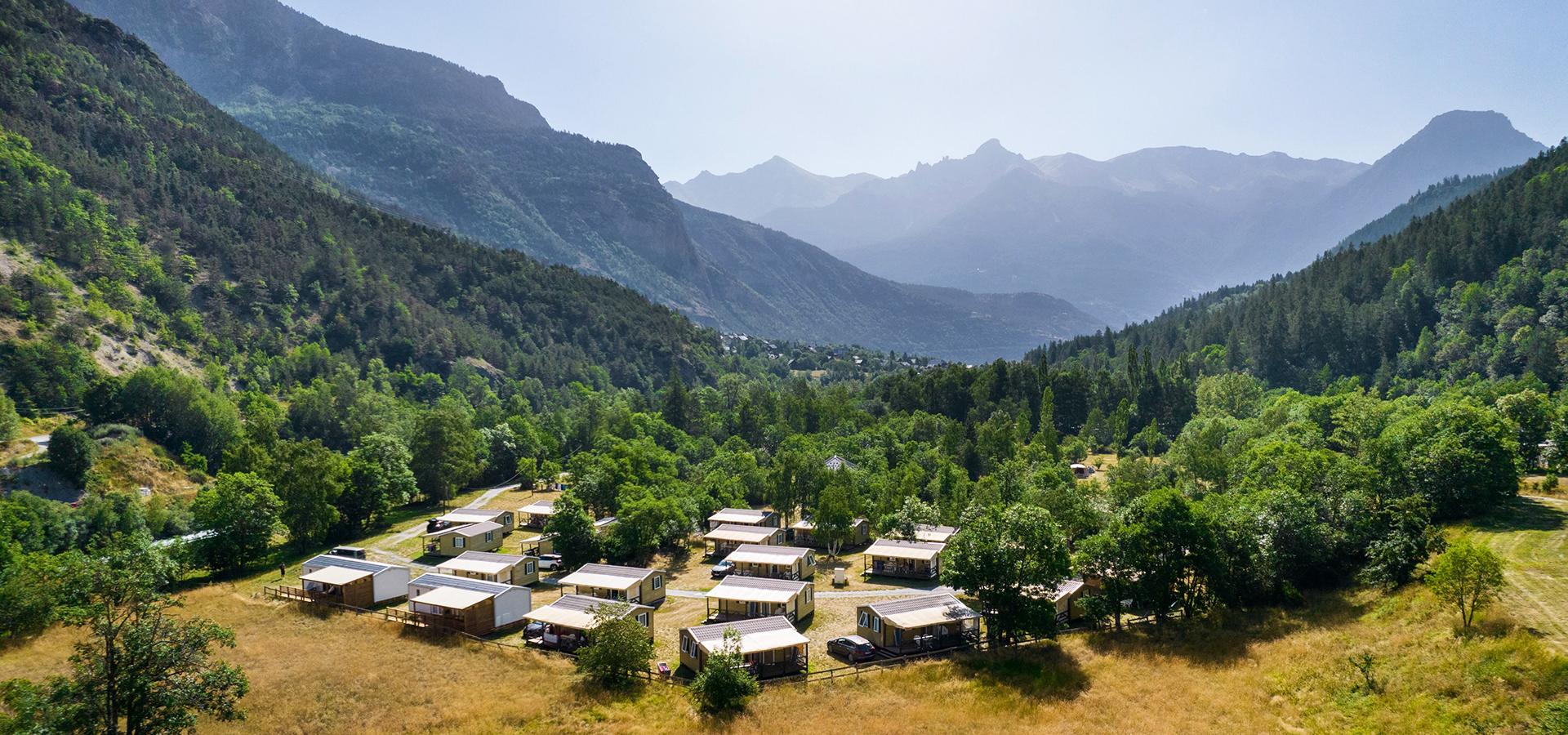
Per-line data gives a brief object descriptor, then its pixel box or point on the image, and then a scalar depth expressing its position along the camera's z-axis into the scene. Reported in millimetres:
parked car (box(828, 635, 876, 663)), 42469
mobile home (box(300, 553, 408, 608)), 51938
